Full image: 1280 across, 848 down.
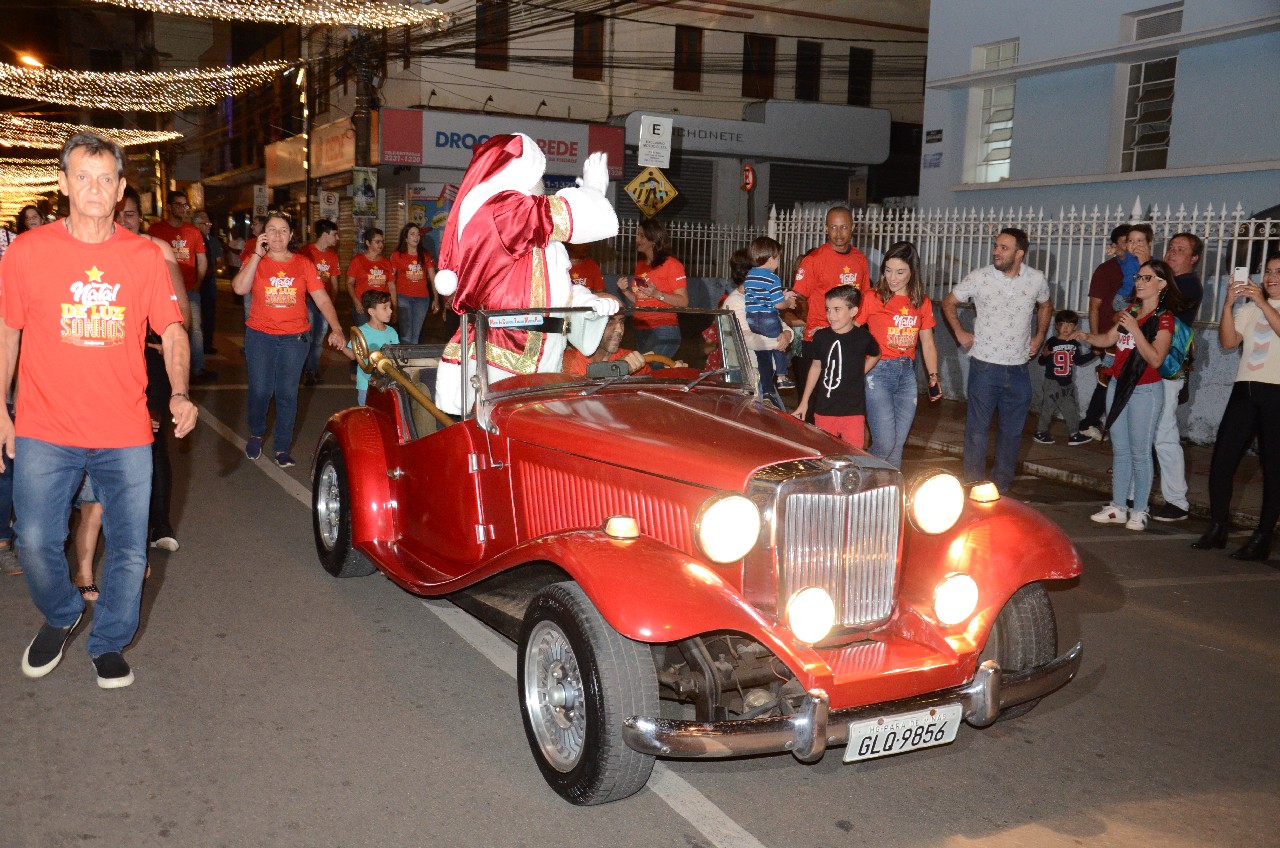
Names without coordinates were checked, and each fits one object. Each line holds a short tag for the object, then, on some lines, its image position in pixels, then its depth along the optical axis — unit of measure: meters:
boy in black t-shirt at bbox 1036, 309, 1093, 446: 10.52
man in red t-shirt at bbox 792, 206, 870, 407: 9.56
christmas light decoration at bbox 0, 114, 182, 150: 30.67
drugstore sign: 25.39
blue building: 13.35
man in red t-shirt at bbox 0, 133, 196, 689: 3.95
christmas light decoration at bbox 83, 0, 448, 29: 15.73
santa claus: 5.01
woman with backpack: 7.29
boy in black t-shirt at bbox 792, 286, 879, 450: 6.82
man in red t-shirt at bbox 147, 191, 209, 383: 12.12
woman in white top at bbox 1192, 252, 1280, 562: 6.68
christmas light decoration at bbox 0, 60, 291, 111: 21.98
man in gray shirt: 7.52
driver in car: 4.80
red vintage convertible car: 3.31
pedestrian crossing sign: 13.72
